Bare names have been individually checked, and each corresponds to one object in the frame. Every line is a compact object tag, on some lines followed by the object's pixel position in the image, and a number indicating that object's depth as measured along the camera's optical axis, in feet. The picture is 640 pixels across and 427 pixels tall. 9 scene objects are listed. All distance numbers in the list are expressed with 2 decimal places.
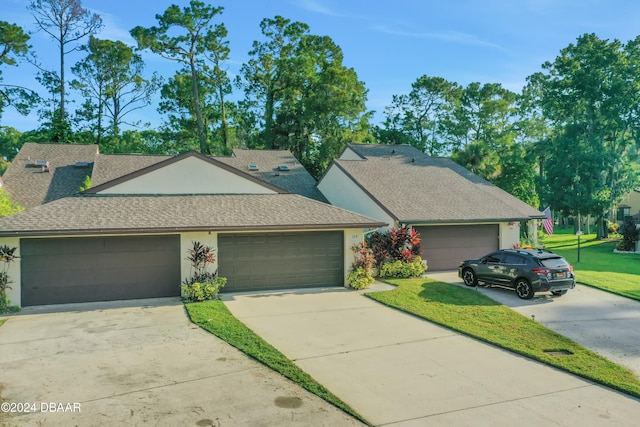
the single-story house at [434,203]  67.41
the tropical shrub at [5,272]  43.62
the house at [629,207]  162.61
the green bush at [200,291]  47.83
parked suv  47.03
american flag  77.82
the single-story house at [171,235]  45.68
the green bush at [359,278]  55.06
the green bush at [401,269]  61.21
